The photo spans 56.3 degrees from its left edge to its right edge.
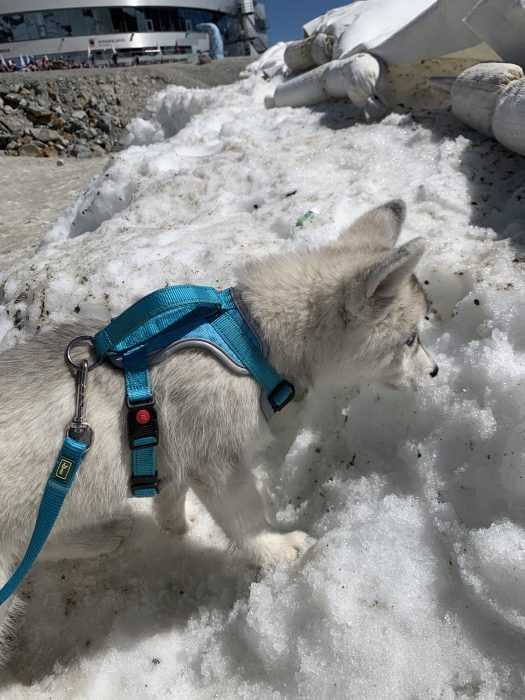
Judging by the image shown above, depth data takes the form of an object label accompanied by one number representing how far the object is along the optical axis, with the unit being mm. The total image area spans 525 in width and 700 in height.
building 55688
